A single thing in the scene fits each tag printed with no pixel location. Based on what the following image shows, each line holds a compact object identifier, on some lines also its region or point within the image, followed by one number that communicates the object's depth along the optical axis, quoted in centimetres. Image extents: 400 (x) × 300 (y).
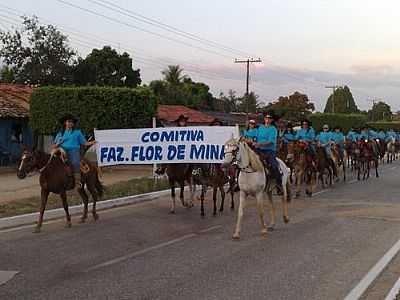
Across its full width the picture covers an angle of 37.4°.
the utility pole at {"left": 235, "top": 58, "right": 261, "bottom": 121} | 5986
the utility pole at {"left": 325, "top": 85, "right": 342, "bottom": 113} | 9144
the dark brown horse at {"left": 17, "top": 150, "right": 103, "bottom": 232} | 1165
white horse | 1109
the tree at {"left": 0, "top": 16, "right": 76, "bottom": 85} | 5438
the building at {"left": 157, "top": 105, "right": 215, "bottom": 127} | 4545
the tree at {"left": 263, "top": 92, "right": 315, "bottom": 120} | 9119
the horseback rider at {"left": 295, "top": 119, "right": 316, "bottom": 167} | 1959
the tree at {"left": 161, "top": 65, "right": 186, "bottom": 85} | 7456
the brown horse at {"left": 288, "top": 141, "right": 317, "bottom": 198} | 1881
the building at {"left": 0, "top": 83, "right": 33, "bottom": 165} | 2966
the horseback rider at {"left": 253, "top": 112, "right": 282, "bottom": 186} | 1234
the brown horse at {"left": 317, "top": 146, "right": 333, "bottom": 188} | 2063
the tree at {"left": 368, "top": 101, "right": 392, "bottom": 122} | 12316
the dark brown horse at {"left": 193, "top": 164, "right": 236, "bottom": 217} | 1488
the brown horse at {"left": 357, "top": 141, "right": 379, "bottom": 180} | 2702
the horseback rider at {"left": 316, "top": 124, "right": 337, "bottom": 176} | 2171
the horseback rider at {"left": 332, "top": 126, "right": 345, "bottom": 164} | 2487
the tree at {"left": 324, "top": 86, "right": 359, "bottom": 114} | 9850
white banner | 1527
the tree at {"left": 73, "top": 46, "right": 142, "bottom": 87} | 5572
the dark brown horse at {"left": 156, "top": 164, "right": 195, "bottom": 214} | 1507
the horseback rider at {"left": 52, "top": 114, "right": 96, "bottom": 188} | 1252
